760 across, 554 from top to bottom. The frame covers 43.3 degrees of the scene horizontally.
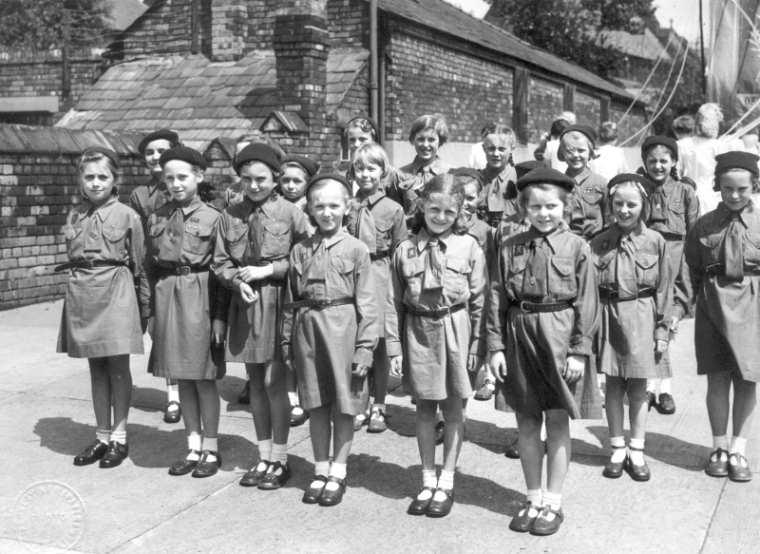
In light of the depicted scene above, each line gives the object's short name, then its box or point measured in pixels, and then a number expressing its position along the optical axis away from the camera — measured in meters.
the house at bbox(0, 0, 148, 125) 18.80
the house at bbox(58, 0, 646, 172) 13.84
